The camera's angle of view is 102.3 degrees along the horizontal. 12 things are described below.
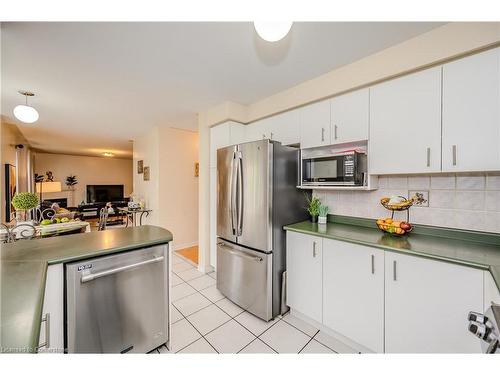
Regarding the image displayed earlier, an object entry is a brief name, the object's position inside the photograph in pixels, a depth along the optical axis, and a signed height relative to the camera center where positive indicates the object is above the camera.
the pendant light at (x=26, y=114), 2.11 +0.76
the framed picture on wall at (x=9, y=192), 3.43 -0.13
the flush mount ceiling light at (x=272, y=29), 1.02 +0.81
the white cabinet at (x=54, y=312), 0.98 -0.65
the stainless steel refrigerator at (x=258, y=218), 1.87 -0.35
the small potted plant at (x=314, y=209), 2.15 -0.28
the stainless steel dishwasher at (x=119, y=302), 1.11 -0.73
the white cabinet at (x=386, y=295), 1.12 -0.76
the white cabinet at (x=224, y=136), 2.66 +0.65
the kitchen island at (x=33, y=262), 0.56 -0.39
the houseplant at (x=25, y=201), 2.26 -0.19
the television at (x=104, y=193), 7.49 -0.35
